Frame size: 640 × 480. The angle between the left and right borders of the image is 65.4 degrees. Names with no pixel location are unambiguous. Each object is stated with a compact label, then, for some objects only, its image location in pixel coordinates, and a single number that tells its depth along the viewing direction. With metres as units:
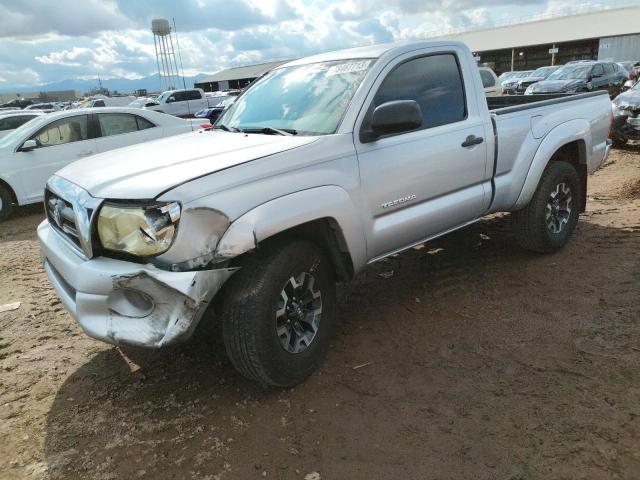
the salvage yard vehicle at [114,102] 28.56
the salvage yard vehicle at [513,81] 26.51
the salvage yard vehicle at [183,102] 26.55
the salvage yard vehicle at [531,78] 25.44
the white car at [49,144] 7.89
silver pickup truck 2.44
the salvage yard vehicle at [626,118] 9.77
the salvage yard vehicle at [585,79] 17.55
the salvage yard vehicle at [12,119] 11.29
